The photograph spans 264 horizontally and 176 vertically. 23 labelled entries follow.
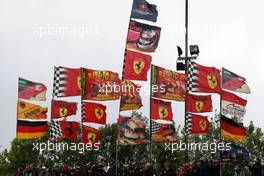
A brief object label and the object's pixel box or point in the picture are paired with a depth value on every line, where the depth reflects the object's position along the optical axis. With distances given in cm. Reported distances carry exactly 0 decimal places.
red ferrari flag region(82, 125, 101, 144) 3044
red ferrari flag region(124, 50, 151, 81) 2719
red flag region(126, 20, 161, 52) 2728
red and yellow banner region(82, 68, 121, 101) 3050
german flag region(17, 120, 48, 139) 3156
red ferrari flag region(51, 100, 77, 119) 3189
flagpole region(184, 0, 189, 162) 2858
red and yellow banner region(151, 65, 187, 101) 2816
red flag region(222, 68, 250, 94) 2775
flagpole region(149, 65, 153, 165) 2818
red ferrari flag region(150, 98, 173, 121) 2811
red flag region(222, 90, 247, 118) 2758
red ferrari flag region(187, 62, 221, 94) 2880
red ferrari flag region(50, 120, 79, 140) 3166
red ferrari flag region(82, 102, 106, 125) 3086
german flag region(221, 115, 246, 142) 2720
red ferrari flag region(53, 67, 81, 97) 3152
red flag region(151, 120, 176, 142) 2803
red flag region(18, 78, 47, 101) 3241
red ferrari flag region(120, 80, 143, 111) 2739
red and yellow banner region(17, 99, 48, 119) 3182
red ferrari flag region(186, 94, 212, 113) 2867
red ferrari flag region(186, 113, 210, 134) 2822
